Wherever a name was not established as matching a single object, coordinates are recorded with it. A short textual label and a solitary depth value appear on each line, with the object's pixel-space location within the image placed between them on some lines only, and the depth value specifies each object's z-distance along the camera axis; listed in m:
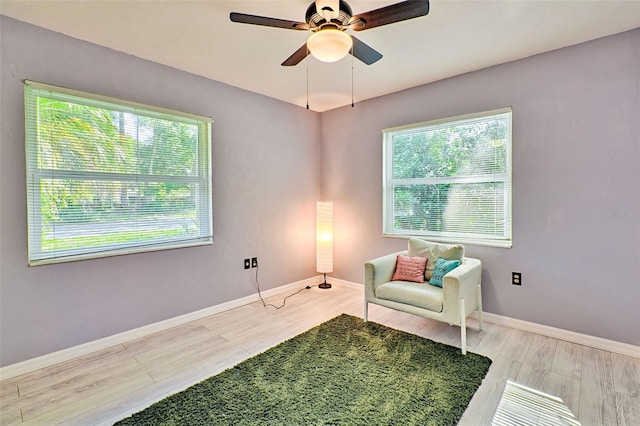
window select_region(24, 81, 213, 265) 2.23
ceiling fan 1.59
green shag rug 1.68
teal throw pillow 2.67
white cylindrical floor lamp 4.05
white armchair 2.38
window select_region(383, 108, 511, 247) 2.93
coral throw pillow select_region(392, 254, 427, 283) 2.85
